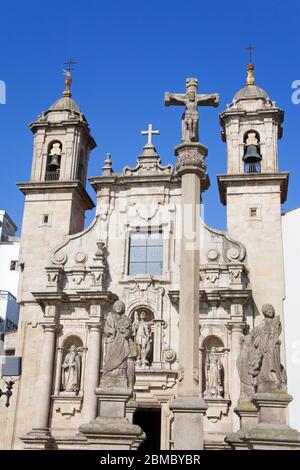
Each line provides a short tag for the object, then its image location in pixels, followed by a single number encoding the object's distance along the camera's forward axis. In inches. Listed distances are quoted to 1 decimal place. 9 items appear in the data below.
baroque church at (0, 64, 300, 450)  826.2
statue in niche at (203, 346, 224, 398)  806.5
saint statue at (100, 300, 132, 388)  506.0
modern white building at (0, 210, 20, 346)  1272.1
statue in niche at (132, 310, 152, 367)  837.2
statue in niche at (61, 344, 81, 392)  843.4
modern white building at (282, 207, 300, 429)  822.5
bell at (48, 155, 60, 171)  992.2
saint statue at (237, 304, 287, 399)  498.9
